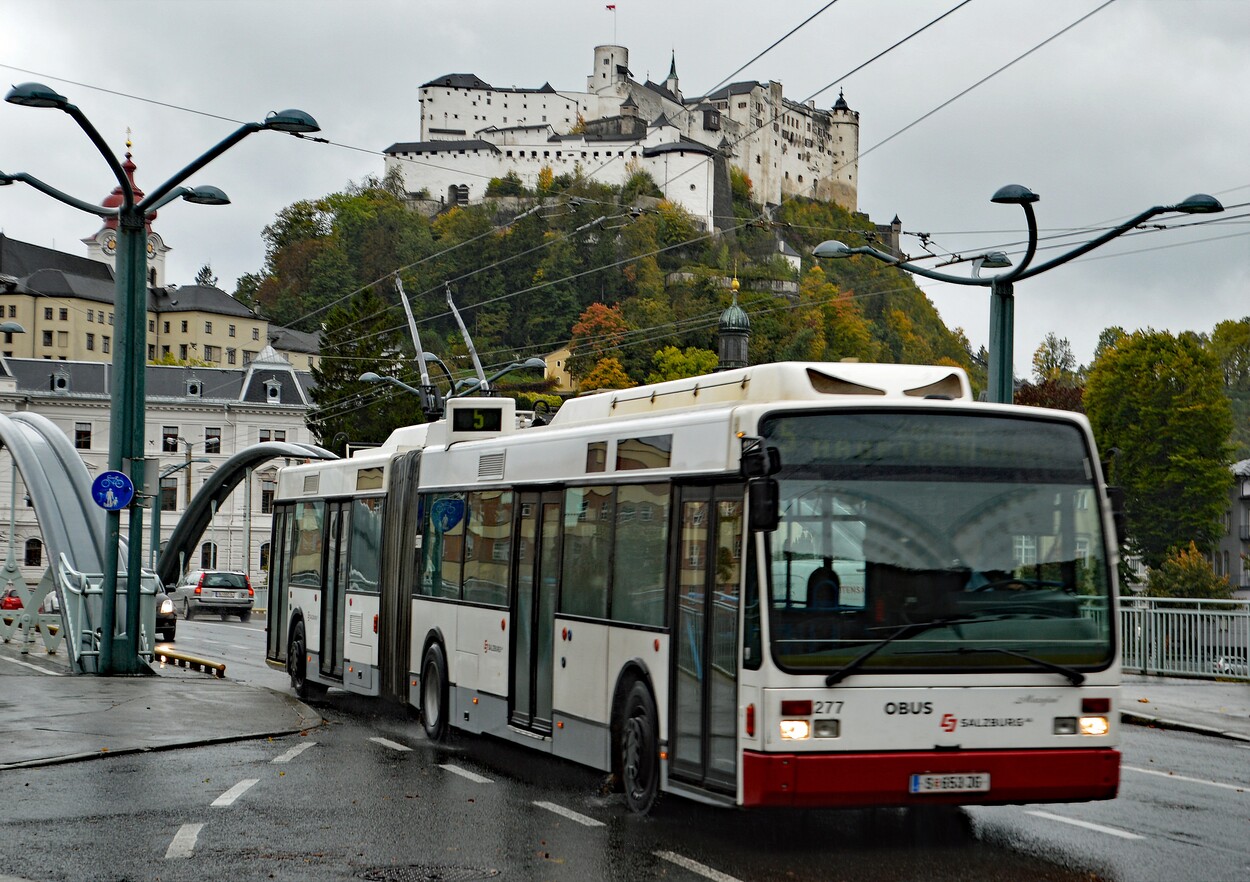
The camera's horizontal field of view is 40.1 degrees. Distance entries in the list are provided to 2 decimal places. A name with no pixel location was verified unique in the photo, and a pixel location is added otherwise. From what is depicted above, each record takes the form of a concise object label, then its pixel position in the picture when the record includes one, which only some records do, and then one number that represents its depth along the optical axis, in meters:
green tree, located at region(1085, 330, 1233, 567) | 77.00
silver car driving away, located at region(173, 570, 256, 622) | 52.78
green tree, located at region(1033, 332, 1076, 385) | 139.62
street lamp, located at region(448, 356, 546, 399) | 35.16
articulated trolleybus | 9.23
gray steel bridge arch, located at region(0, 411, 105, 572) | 29.33
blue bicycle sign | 21.20
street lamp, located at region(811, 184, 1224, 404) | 19.53
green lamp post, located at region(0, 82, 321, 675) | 21.70
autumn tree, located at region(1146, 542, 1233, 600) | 72.12
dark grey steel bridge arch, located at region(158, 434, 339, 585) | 52.47
